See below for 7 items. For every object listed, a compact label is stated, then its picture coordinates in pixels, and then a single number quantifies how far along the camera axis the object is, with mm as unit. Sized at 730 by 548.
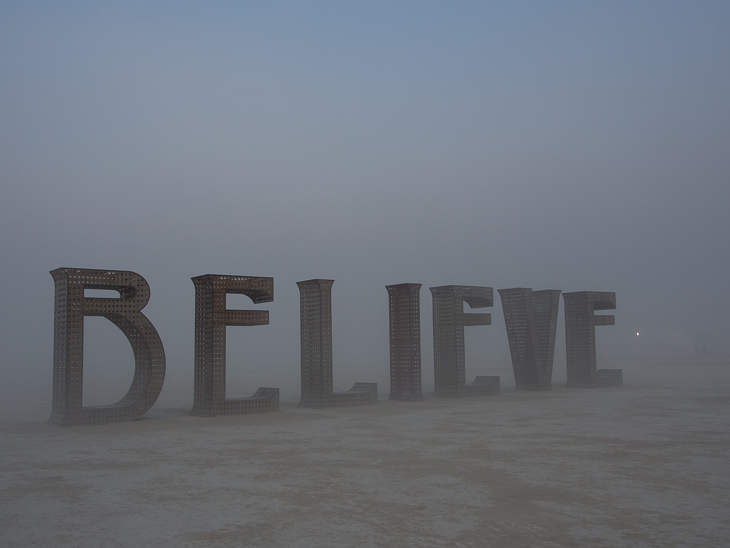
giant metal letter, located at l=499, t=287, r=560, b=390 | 19422
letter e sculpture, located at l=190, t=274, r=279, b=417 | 13836
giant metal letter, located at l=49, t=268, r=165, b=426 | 12469
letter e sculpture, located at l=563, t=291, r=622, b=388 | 20188
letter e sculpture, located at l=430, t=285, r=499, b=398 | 17531
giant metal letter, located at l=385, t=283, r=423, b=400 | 17094
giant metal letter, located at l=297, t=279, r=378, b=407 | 15445
